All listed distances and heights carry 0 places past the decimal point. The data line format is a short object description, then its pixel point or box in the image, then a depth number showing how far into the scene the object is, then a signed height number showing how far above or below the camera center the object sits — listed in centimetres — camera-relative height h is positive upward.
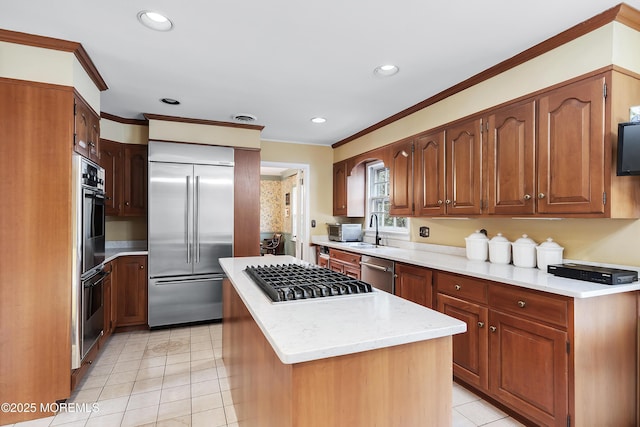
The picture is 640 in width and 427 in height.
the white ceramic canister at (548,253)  229 -27
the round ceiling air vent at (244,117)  385 +114
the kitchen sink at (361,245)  423 -42
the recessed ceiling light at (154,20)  194 +117
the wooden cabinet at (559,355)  176 -82
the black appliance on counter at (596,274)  178 -34
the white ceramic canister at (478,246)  281 -28
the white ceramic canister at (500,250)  262 -29
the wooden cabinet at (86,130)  236 +65
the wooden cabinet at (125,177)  390 +44
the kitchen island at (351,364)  105 -52
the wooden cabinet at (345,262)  388 -61
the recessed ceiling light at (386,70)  258 +115
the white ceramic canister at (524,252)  244 -28
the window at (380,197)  443 +23
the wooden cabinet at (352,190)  487 +35
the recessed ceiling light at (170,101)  335 +115
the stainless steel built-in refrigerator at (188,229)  380 -19
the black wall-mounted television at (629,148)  179 +36
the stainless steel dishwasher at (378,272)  323 -61
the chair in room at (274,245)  826 -81
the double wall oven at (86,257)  231 -34
